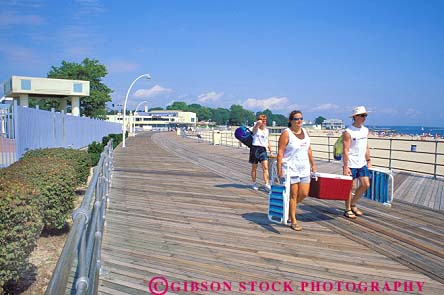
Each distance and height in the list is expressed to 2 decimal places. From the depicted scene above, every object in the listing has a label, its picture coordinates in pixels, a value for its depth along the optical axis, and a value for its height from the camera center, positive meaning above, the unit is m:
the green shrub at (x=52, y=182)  5.25 -0.92
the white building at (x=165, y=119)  125.81 +1.13
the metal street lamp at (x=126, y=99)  27.79 +1.70
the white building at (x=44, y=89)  29.50 +2.53
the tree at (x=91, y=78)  56.16 +6.50
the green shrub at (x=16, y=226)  3.62 -1.06
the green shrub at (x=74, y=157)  7.64 -0.78
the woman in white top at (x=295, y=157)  4.94 -0.41
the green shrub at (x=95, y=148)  18.22 -1.37
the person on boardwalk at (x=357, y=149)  5.49 -0.32
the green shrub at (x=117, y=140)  27.48 -1.48
